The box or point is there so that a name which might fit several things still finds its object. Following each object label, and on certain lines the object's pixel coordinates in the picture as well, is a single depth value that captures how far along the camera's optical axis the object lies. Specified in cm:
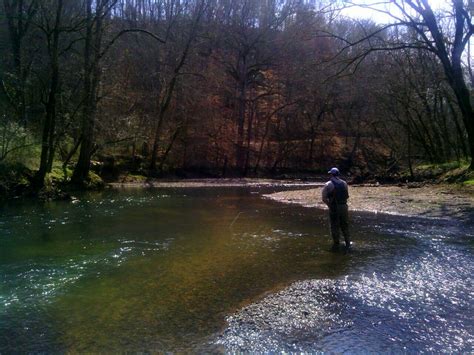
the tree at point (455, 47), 2020
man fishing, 1125
